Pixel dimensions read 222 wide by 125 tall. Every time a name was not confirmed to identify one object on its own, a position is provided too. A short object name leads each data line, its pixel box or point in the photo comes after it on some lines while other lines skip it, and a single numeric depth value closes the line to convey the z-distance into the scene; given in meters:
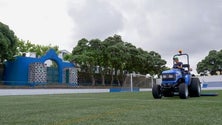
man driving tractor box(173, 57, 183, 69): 10.46
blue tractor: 9.62
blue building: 27.14
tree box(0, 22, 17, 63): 25.08
